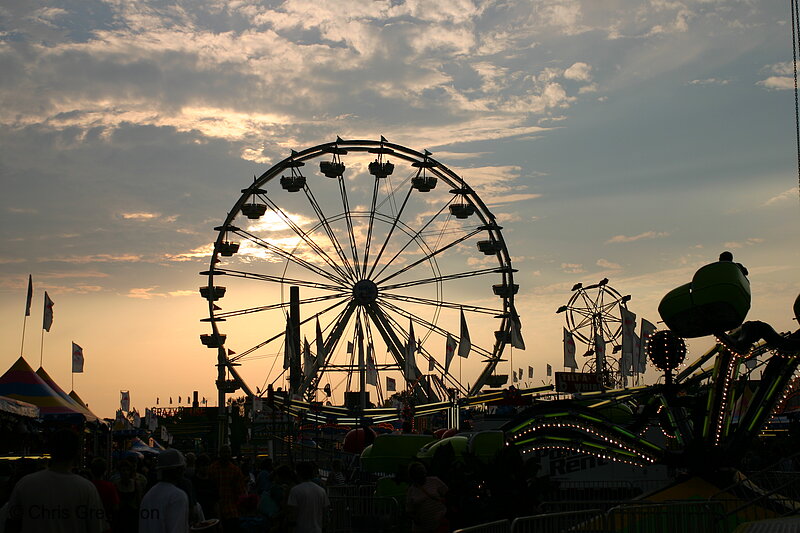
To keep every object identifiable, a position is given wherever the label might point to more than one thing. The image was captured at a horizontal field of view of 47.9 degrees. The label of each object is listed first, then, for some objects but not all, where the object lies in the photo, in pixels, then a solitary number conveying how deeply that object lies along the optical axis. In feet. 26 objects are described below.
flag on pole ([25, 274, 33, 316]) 88.94
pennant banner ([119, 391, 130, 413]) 170.36
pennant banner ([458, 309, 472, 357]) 120.47
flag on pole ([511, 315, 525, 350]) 122.83
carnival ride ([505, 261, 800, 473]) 44.83
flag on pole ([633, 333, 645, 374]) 142.92
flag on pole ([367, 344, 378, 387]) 116.62
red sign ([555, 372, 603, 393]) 110.93
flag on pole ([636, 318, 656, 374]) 139.33
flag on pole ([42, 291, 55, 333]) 87.92
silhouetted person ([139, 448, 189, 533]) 21.61
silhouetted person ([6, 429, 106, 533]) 18.01
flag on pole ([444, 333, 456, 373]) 121.70
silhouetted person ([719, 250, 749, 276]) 46.44
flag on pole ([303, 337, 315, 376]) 115.85
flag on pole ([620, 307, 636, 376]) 139.44
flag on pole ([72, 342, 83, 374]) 94.94
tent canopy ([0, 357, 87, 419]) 63.62
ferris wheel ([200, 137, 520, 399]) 115.65
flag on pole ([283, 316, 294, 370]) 115.77
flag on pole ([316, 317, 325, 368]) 114.32
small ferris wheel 153.17
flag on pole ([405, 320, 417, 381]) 113.39
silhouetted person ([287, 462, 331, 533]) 28.40
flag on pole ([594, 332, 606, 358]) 150.41
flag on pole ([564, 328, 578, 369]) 145.59
